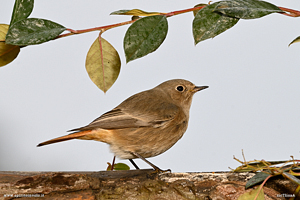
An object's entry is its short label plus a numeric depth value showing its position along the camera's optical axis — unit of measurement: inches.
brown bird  165.8
